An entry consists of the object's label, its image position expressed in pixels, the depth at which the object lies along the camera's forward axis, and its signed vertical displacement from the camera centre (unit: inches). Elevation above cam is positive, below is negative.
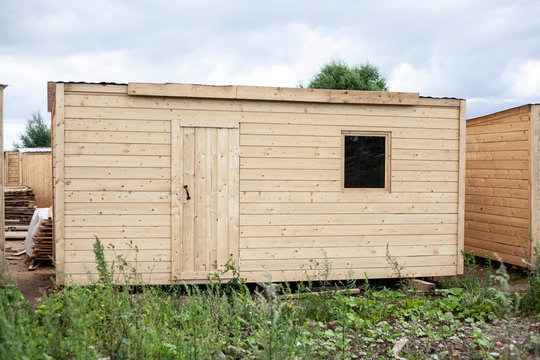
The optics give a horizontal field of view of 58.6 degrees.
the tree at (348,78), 997.8 +200.9
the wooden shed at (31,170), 807.7 -1.6
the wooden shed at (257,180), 260.4 -4.6
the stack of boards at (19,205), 626.7 -50.6
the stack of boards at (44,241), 352.8 -52.9
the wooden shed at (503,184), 330.0 -7.4
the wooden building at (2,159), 277.1 +5.6
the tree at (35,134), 1285.7 +93.8
